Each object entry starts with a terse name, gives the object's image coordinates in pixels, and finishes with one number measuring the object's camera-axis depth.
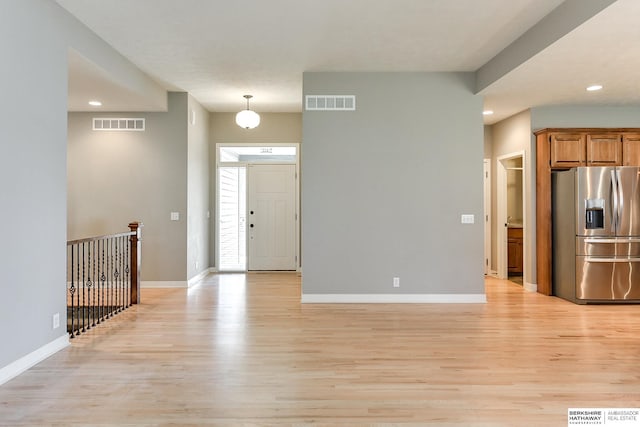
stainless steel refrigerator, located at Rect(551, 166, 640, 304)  5.53
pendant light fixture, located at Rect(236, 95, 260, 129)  6.46
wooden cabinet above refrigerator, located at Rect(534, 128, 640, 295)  6.16
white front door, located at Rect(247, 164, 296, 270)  8.25
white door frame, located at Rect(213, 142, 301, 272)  8.12
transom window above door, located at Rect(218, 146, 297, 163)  8.24
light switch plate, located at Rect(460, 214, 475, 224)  5.61
